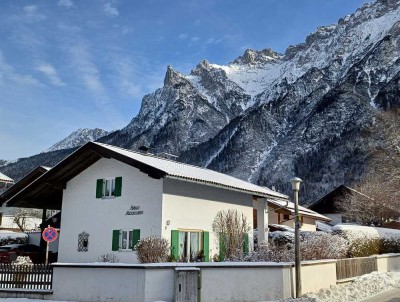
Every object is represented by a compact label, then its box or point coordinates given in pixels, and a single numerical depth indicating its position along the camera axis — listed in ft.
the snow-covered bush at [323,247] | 58.80
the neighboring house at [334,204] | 194.08
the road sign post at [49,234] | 60.97
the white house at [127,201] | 68.90
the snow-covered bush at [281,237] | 89.25
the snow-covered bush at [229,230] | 78.43
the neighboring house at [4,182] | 139.25
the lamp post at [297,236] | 48.21
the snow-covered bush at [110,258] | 69.72
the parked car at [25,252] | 85.62
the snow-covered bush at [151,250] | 57.62
